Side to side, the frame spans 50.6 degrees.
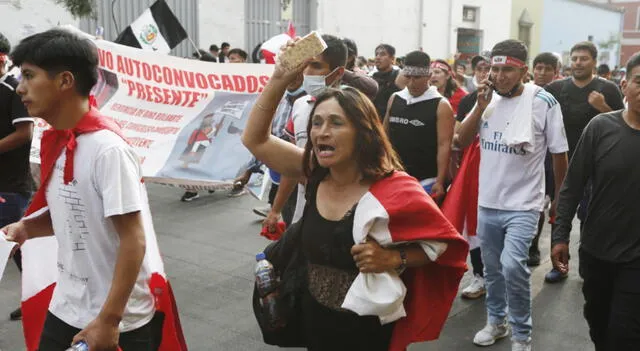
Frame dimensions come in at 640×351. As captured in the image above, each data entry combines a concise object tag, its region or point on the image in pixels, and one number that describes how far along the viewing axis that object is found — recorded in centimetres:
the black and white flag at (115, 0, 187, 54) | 862
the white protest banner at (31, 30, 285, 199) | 597
